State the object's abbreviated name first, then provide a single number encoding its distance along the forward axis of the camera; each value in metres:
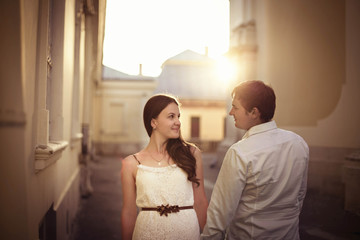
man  2.10
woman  2.47
